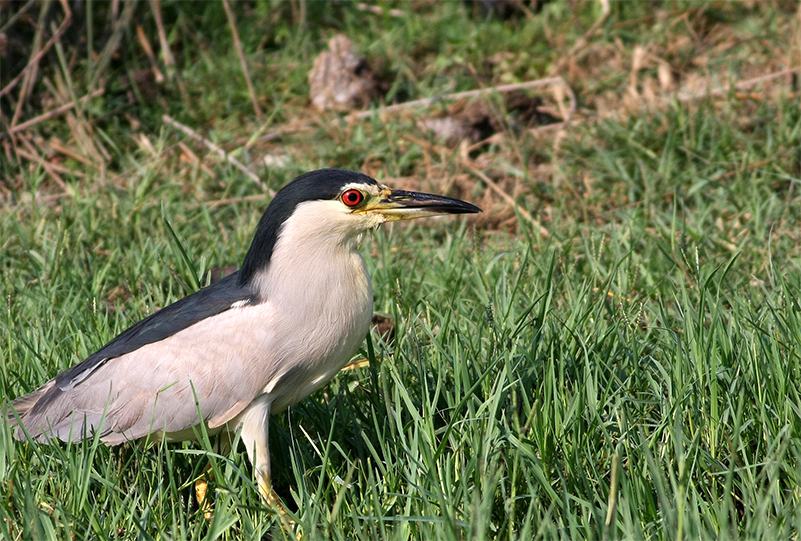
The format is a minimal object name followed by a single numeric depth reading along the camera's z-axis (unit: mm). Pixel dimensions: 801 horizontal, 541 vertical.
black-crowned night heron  6051
